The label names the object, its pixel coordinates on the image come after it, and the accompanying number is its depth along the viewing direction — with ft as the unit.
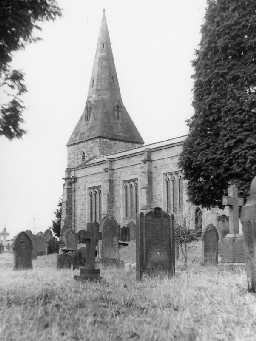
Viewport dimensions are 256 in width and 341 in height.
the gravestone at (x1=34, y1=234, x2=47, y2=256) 91.62
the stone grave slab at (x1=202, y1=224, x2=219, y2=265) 49.57
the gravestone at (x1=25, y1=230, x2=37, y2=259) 74.64
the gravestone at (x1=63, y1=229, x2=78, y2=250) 67.21
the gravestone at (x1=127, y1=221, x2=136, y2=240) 91.50
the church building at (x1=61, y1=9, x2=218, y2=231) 113.50
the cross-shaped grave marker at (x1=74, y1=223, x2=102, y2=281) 34.71
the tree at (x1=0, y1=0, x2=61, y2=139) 20.42
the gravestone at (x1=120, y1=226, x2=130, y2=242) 92.48
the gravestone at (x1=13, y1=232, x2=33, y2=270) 49.78
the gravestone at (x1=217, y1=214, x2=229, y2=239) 74.05
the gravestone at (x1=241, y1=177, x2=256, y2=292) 25.66
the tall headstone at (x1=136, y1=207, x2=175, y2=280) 36.83
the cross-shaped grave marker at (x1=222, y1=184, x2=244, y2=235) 52.31
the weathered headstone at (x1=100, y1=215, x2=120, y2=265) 51.88
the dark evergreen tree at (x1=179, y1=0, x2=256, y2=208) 60.03
